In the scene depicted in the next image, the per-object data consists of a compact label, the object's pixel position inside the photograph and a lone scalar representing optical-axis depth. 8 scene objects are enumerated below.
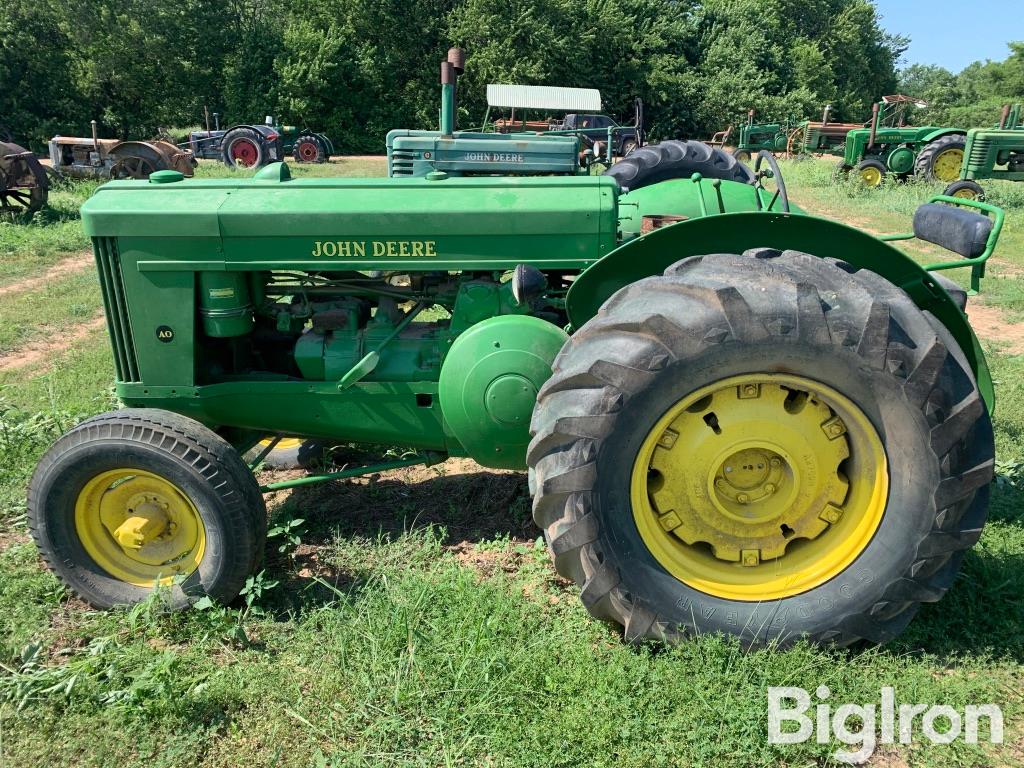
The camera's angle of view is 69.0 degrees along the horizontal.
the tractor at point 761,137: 24.62
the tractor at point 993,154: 15.79
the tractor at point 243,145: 21.47
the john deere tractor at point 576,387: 2.46
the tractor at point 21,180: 12.42
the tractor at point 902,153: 17.36
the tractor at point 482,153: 11.19
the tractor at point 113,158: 16.44
